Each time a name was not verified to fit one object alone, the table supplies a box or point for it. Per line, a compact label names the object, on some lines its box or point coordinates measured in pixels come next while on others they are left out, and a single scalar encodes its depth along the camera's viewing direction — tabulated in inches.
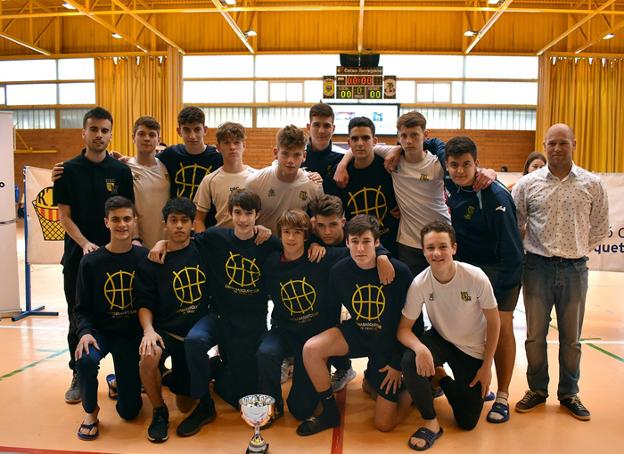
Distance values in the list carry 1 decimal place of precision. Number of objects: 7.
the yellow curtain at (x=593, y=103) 668.1
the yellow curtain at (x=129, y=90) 701.3
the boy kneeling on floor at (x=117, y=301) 136.3
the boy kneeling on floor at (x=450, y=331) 128.4
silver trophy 112.5
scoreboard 626.5
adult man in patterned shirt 141.9
